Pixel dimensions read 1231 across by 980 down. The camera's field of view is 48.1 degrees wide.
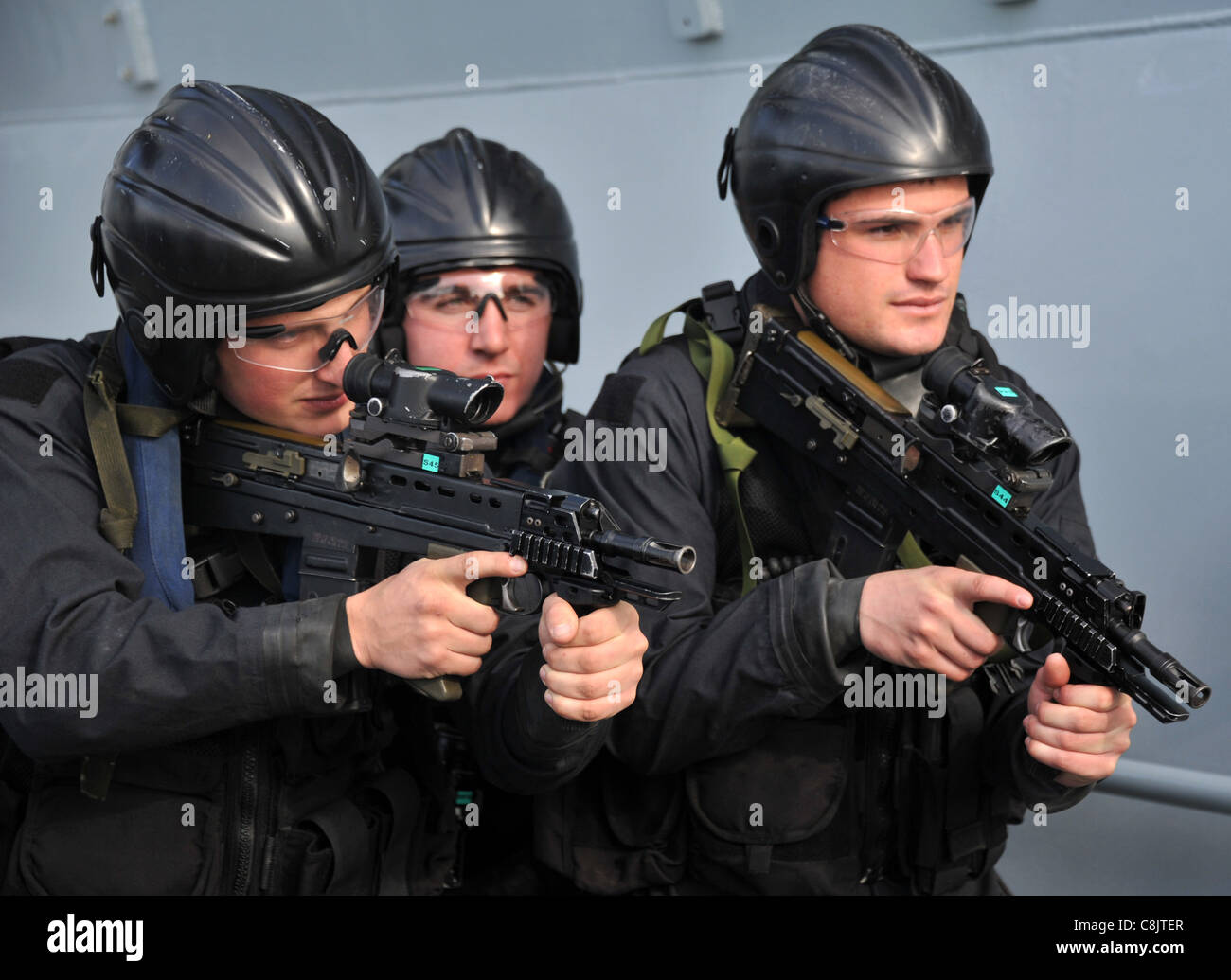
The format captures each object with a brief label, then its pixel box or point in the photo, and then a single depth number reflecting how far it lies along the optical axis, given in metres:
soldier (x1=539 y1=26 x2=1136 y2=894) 2.20
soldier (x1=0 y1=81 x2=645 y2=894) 1.81
